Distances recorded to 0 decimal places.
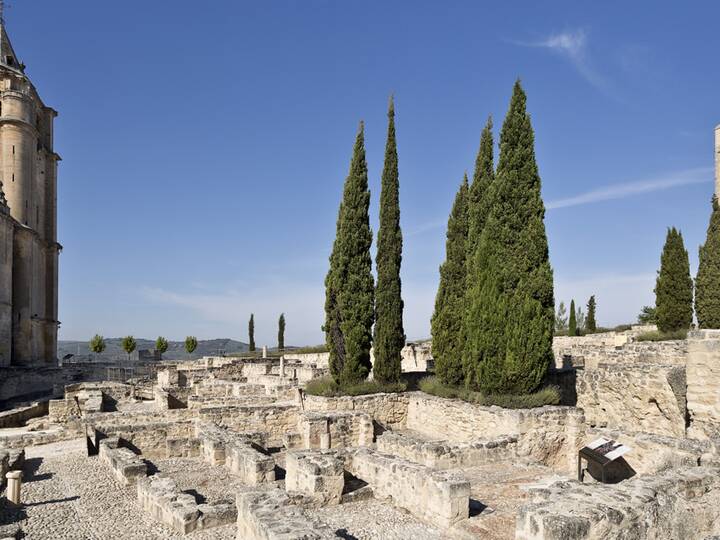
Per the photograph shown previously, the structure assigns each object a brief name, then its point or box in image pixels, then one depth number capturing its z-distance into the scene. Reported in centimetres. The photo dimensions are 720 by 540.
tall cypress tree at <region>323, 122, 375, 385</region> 1694
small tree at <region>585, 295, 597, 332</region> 4338
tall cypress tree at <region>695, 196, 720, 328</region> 2258
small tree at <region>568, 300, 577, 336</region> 4216
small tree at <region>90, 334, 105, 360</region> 4872
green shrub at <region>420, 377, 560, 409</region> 1312
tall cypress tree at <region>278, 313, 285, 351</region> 5538
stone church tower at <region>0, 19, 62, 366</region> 3497
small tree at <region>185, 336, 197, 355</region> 5506
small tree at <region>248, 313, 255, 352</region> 5753
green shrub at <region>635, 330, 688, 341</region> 2214
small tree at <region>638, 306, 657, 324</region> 4891
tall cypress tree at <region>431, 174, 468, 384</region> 1692
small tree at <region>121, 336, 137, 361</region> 4778
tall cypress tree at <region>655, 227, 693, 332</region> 2395
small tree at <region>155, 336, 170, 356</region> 4850
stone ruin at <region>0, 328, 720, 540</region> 687
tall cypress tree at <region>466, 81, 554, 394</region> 1365
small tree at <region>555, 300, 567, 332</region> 5609
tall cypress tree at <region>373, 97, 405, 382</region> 1716
